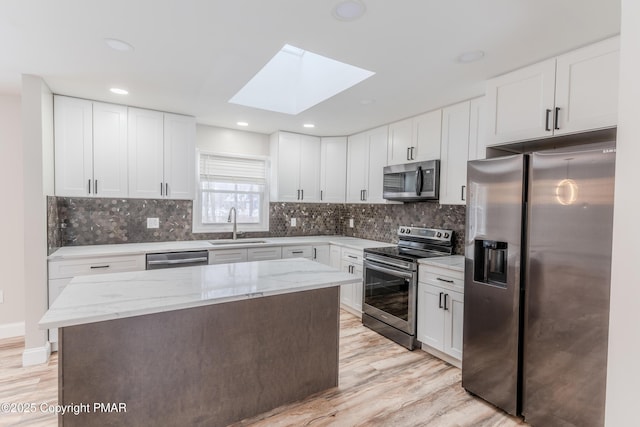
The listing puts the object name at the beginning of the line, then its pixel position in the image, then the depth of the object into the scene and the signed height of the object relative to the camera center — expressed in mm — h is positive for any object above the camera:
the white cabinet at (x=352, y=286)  3784 -1022
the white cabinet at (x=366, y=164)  3963 +581
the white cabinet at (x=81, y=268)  2756 -643
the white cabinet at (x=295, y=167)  4336 +554
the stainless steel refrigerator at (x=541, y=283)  1668 -464
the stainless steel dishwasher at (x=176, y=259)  3162 -613
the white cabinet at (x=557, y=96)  1851 +783
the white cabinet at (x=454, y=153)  2949 +553
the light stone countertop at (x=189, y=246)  2932 -497
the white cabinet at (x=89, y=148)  3023 +555
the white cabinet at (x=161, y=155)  3389 +558
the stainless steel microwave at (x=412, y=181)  3203 +293
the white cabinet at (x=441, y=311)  2621 -947
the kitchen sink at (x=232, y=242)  3791 -495
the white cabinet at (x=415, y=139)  3237 +788
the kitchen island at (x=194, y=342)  1505 -819
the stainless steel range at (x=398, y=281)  3014 -790
